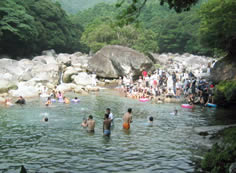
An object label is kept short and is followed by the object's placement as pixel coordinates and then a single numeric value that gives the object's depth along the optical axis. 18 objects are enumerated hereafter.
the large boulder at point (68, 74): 39.34
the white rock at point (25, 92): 28.38
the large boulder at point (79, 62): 46.49
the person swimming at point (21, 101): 23.55
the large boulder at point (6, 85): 30.05
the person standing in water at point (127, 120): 15.88
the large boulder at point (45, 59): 51.25
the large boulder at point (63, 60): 48.72
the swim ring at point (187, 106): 23.11
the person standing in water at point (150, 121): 17.33
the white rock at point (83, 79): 37.38
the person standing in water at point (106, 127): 14.28
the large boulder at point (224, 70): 23.33
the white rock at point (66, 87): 33.31
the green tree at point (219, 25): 21.38
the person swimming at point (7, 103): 23.30
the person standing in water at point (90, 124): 15.14
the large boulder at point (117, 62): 39.00
